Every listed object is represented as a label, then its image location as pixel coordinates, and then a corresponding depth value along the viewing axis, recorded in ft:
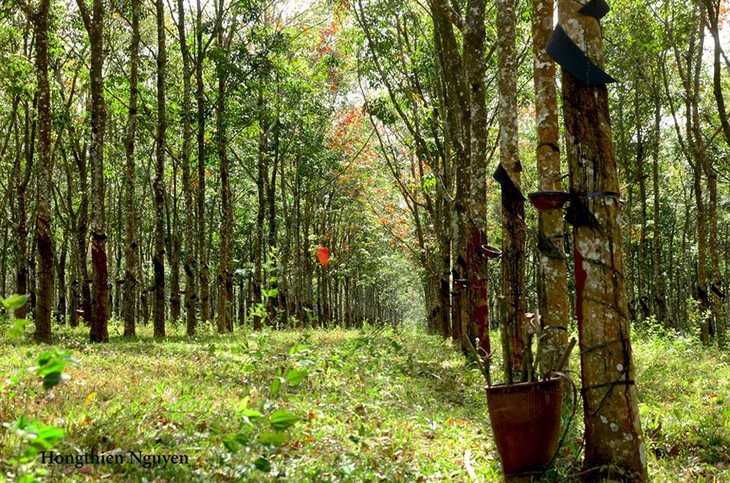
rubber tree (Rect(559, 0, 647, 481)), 13.50
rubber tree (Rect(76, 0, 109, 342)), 37.14
